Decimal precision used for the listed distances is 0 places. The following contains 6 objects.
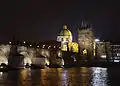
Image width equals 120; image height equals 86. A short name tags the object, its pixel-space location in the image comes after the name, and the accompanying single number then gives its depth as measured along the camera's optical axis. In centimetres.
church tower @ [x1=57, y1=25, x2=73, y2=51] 15150
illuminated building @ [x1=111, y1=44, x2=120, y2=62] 15505
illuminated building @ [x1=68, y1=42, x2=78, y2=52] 15306
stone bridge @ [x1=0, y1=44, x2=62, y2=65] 8550
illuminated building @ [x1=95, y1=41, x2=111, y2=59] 15681
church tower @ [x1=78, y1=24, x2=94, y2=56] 15238
